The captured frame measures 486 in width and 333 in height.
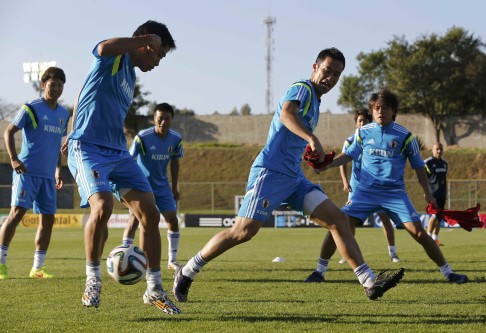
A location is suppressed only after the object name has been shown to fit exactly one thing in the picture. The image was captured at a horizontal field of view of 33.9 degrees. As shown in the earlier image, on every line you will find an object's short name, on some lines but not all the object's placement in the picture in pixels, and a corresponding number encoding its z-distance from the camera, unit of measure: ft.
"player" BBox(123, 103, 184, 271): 36.47
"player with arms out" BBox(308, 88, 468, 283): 30.99
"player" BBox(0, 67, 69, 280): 33.58
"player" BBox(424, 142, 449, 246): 58.39
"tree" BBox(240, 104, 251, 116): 535.60
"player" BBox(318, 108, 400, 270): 37.86
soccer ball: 20.97
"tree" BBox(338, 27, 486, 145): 228.43
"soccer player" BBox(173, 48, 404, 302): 23.18
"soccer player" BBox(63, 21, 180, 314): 21.48
